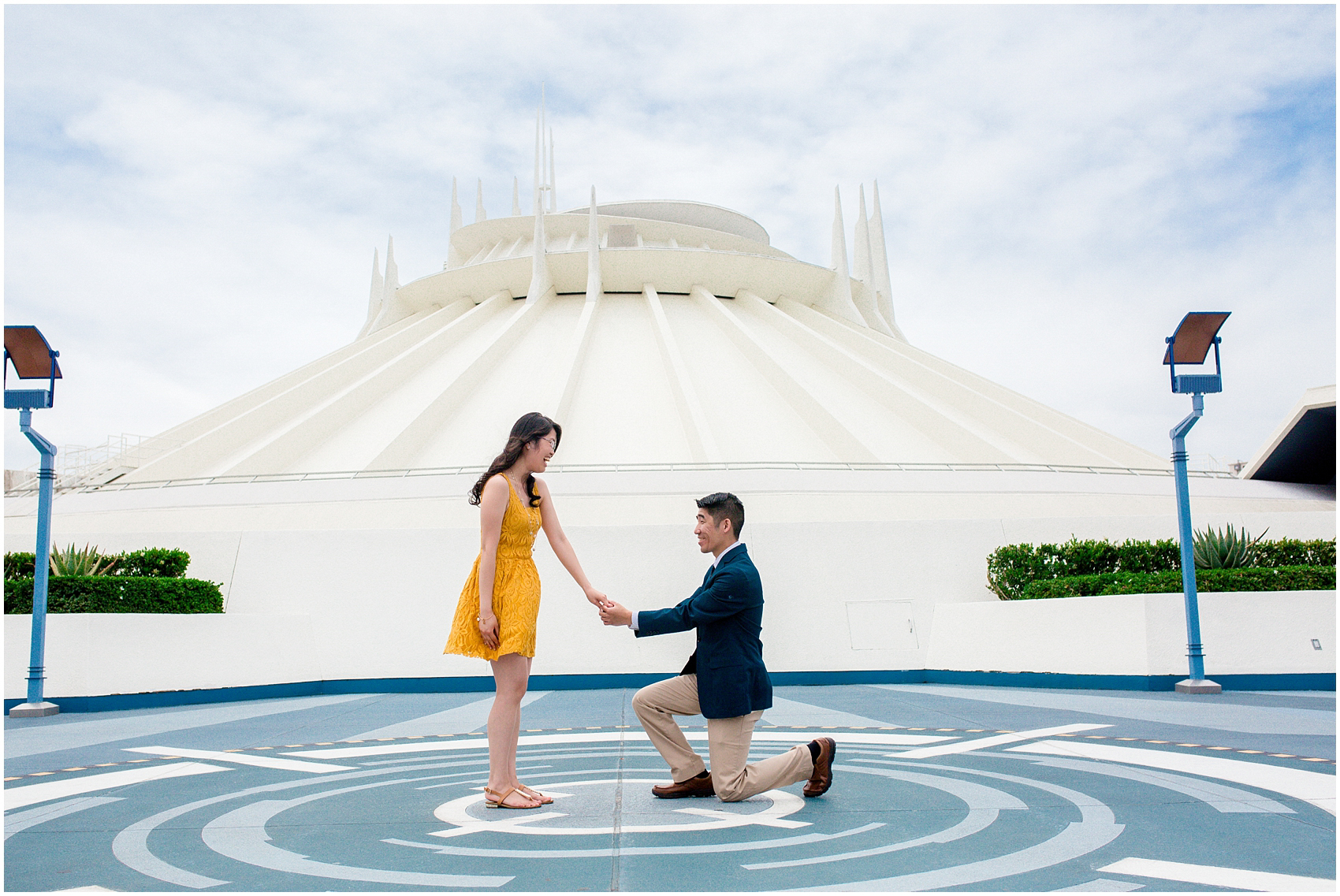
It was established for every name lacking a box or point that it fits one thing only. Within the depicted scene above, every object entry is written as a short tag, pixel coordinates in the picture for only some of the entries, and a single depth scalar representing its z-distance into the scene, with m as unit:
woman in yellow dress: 4.26
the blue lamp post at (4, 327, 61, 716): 8.56
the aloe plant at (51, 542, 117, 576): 10.33
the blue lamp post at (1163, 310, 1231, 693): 8.94
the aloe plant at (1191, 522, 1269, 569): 10.54
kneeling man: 4.33
